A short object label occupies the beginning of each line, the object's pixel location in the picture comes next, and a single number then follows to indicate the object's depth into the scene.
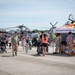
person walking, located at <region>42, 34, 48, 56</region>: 16.30
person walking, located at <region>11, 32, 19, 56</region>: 16.38
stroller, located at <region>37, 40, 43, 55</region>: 16.64
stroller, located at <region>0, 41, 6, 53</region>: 18.89
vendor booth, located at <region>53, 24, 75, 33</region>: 16.83
